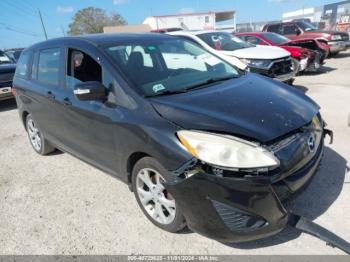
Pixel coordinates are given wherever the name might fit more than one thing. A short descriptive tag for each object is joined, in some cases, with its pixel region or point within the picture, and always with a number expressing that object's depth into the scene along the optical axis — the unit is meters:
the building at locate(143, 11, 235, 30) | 42.00
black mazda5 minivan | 2.34
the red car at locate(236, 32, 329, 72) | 9.22
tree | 69.74
